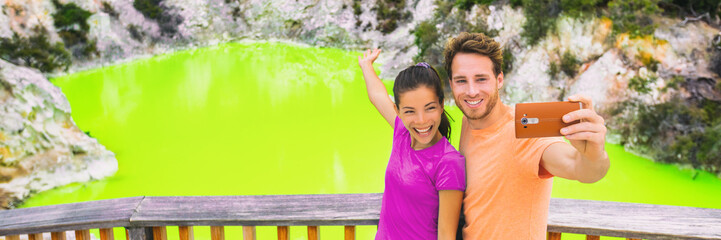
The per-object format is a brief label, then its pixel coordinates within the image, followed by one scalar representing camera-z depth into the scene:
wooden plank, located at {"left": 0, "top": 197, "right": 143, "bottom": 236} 1.22
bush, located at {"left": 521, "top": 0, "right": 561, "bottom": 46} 7.03
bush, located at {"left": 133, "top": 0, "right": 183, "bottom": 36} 12.31
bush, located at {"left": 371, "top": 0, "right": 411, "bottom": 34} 11.69
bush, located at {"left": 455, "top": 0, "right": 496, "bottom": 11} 7.85
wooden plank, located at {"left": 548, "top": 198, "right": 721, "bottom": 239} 1.12
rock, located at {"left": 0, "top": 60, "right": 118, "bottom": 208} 5.38
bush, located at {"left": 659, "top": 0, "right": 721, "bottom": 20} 6.27
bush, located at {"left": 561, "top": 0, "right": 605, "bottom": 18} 6.66
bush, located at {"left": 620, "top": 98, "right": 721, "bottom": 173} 5.21
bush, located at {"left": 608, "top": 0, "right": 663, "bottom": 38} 6.20
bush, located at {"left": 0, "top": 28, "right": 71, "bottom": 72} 9.27
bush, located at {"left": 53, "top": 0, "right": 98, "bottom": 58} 10.95
